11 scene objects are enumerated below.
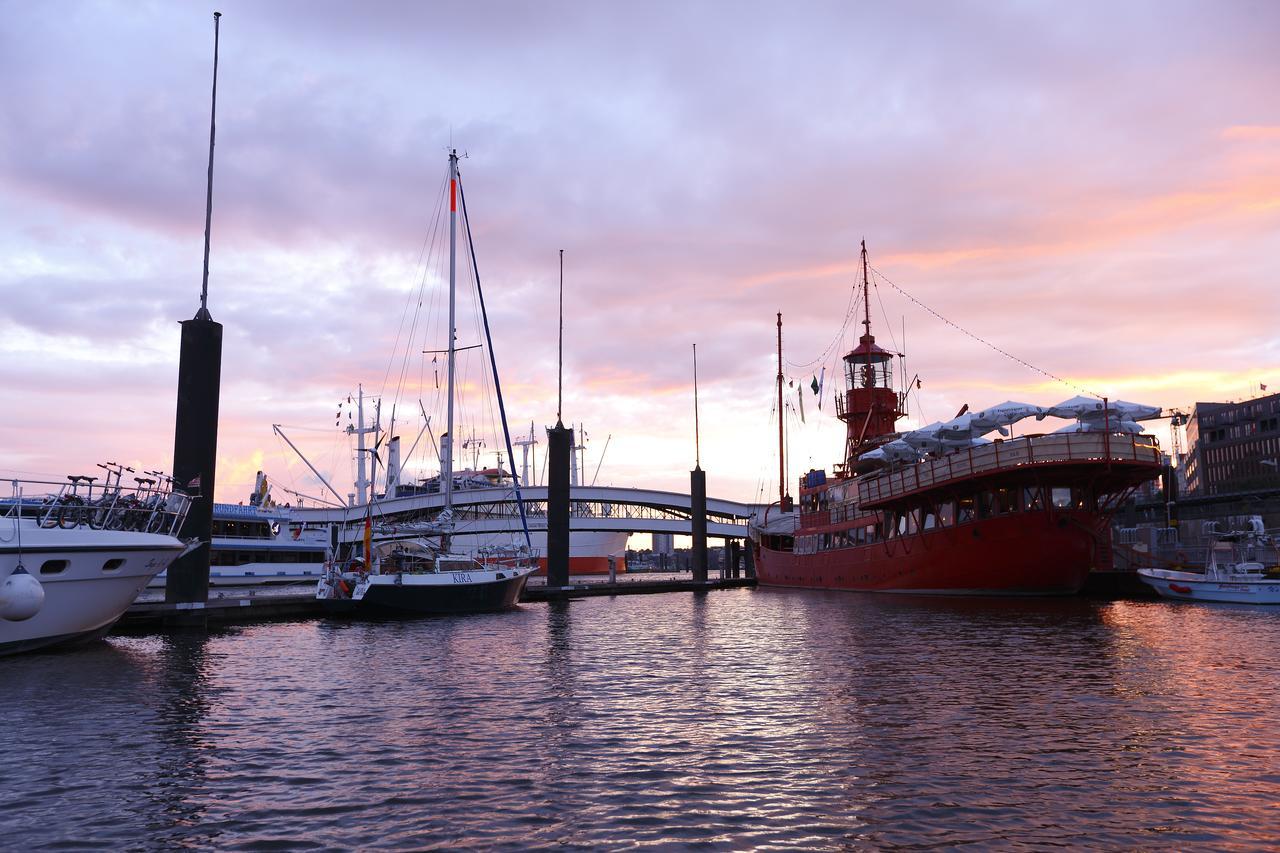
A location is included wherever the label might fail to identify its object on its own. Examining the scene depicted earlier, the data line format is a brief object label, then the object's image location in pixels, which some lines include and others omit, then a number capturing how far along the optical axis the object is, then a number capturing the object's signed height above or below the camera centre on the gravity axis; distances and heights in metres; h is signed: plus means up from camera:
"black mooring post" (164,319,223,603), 34.69 +4.76
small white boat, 44.06 -2.31
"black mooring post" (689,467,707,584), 76.62 +1.78
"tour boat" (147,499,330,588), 90.31 -0.58
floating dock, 34.78 -2.85
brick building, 137.88 +14.94
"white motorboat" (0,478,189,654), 25.20 -0.46
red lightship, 46.83 +2.06
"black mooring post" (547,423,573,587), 56.94 +2.95
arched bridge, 129.00 +4.70
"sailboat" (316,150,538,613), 42.56 -1.64
